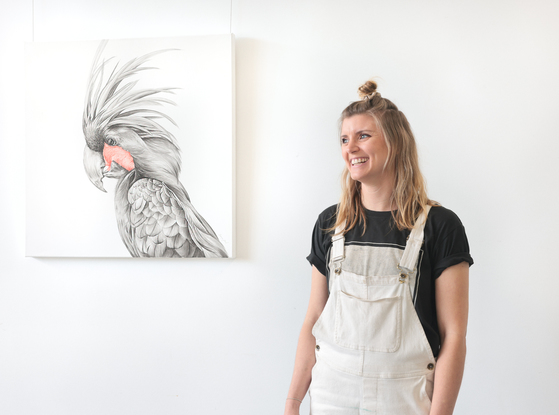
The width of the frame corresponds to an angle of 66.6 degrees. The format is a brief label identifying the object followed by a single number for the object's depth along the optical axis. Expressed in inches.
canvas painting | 58.4
